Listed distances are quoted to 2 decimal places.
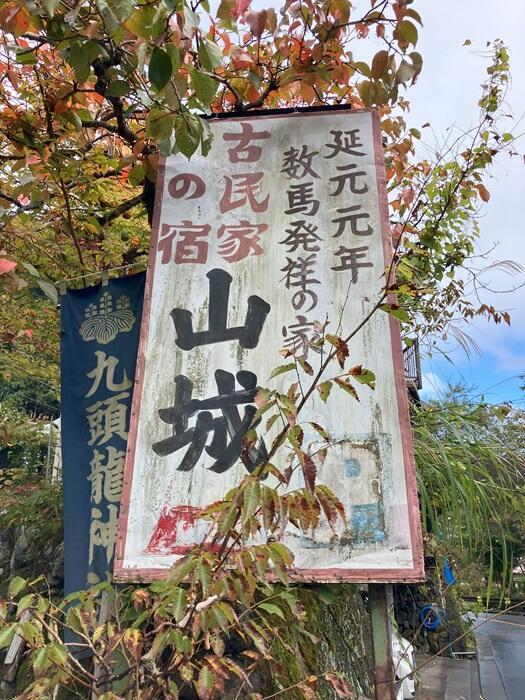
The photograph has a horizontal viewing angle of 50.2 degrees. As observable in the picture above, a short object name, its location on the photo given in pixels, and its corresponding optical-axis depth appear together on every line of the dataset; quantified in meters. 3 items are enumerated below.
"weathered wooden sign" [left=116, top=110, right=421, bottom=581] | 2.38
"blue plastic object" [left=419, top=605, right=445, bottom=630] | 9.16
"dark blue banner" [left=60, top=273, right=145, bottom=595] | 3.15
